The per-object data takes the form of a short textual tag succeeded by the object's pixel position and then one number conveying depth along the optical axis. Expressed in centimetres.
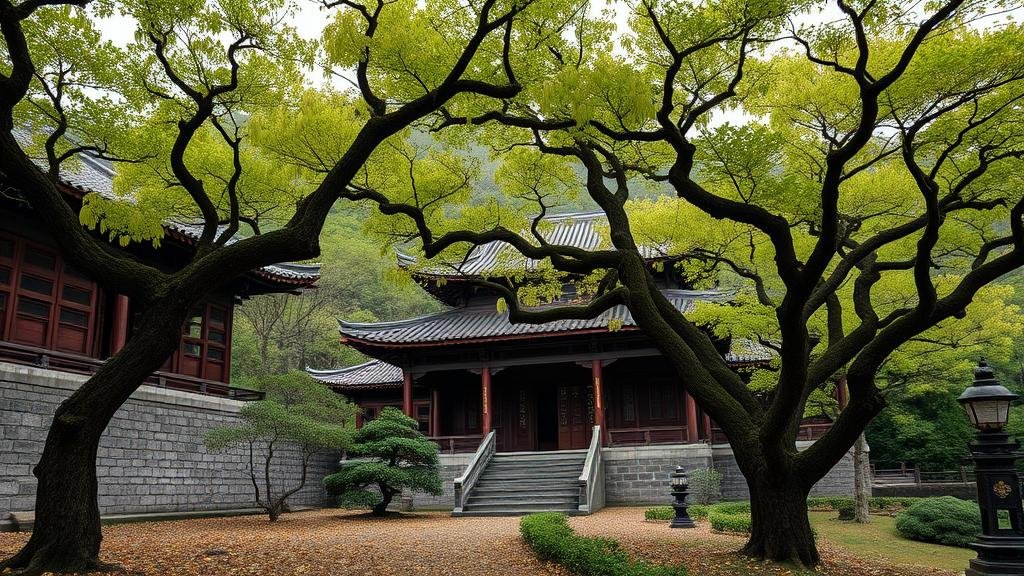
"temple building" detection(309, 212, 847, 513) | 1781
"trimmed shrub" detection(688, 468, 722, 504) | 1656
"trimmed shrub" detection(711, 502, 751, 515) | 1359
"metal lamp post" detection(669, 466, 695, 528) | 1202
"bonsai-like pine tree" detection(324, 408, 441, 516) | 1477
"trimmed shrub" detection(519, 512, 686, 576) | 635
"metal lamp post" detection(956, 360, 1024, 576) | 637
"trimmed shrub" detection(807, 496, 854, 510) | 1672
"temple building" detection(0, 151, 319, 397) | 1295
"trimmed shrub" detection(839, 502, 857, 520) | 1484
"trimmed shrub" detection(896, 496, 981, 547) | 1215
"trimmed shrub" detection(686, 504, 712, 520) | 1384
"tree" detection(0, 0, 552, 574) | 629
